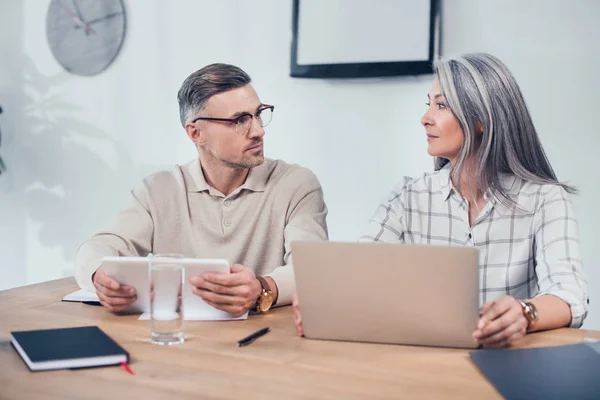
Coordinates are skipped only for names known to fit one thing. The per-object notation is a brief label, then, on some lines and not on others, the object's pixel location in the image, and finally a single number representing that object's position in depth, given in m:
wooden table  0.93
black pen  1.17
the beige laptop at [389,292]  1.04
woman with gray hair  1.62
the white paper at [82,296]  1.53
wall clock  3.11
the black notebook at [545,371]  0.90
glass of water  1.18
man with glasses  1.92
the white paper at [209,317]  1.37
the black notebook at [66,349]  1.02
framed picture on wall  2.40
